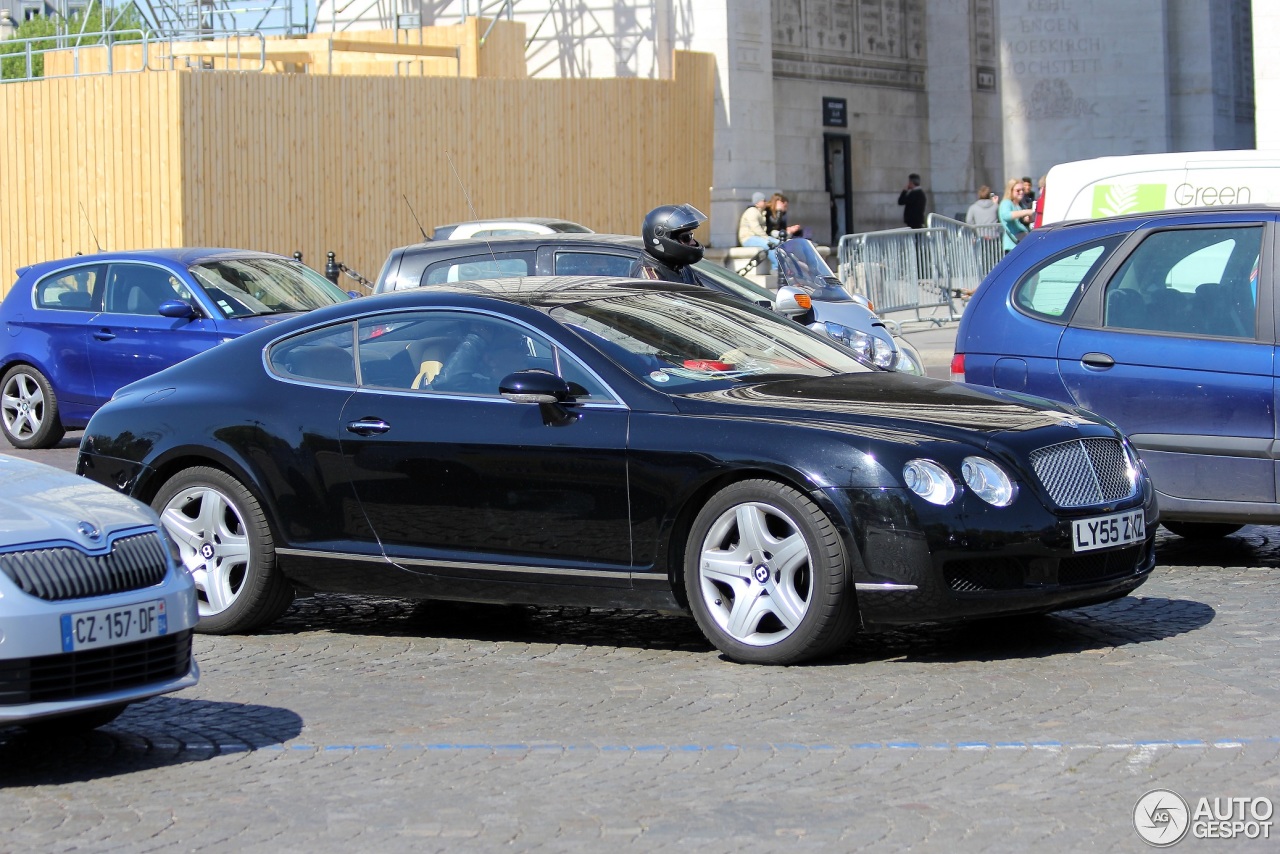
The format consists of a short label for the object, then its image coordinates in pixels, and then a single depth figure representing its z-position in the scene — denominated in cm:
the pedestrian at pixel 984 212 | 2947
